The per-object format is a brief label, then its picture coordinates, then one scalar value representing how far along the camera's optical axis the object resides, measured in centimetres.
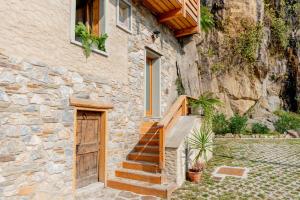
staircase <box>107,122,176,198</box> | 537
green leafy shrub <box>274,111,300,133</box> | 1248
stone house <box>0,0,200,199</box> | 405
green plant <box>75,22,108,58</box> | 543
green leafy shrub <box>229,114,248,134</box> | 1173
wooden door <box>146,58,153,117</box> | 879
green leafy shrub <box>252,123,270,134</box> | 1206
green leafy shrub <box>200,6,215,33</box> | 1248
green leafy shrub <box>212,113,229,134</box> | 1197
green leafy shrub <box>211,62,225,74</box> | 1328
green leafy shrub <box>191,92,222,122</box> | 773
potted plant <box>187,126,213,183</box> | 597
